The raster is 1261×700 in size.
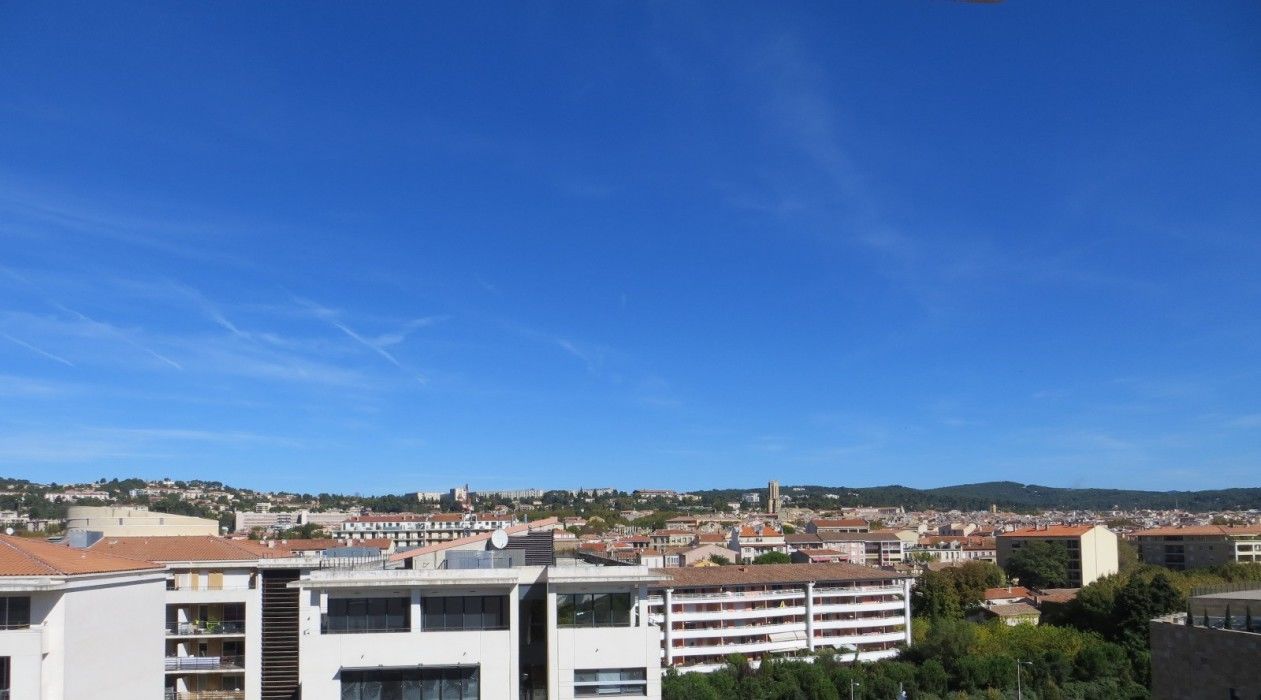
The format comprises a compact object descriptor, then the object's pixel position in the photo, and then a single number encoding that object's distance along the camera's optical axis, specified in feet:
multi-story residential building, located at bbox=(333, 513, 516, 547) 464.65
